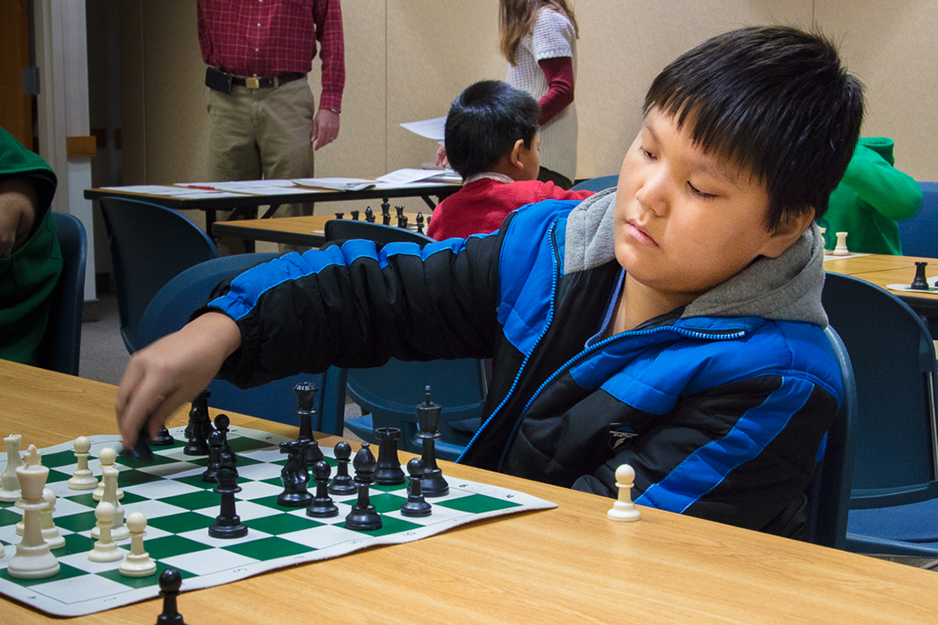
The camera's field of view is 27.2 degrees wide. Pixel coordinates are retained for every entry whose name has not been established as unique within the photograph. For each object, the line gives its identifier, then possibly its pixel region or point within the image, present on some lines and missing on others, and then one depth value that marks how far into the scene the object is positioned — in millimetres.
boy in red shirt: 3897
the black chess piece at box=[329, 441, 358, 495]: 1737
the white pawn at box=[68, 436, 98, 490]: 1731
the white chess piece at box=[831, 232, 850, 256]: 4246
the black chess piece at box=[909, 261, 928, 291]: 3361
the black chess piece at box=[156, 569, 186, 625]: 1416
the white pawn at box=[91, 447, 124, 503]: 1698
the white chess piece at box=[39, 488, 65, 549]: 1569
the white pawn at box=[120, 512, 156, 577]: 1524
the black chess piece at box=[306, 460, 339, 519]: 1669
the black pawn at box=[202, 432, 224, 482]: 1764
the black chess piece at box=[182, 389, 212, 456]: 1874
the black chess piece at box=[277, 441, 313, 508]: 1693
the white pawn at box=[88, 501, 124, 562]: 1551
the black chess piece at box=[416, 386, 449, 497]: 1739
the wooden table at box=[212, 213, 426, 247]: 4634
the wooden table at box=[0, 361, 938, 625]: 1488
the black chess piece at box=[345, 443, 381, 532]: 1637
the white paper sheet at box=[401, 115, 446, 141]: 6387
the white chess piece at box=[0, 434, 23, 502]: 1699
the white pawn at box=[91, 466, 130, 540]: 1594
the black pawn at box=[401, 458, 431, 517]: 1678
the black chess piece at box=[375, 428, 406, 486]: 1770
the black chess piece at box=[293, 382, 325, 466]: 1840
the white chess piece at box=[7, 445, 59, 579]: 1514
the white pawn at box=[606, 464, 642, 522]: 1692
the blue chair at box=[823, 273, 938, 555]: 2478
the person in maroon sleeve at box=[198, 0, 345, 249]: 6455
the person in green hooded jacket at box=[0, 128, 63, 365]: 2698
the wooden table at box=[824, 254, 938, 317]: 3246
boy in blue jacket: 1823
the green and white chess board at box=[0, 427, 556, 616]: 1509
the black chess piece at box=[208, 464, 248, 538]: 1608
